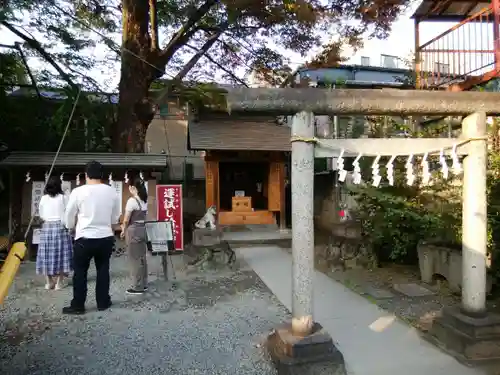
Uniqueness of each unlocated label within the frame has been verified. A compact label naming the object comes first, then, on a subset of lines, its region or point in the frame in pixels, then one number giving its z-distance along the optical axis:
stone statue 10.16
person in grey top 5.94
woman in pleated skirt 5.93
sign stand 6.58
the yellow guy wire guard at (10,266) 2.94
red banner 9.19
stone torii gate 3.63
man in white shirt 4.78
